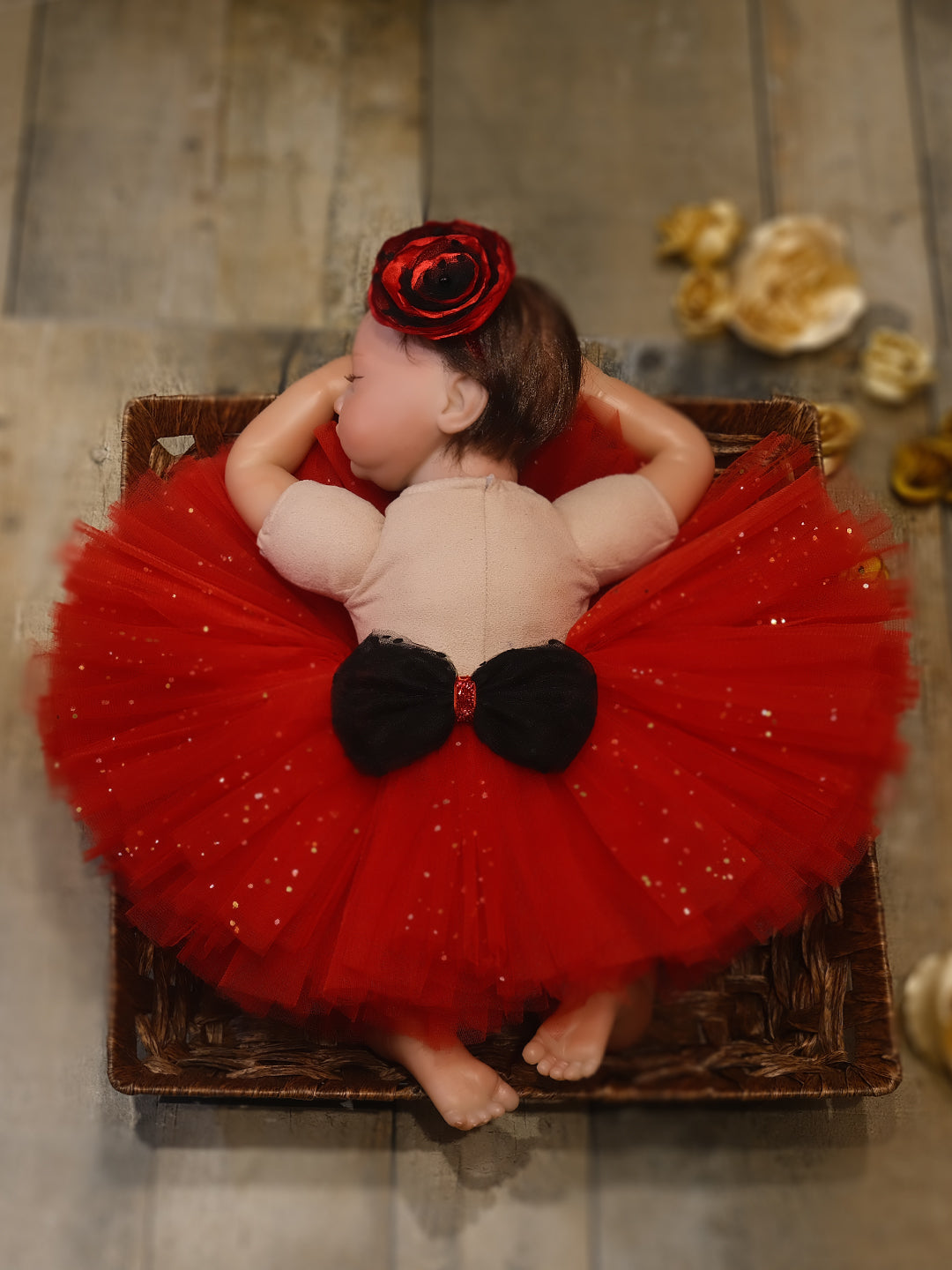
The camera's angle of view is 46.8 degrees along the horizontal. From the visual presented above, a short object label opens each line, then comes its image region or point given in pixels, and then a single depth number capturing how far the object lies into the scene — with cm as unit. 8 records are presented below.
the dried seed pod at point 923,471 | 104
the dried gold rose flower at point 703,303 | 109
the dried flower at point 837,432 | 95
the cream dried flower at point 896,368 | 108
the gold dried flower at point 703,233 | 110
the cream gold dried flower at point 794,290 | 108
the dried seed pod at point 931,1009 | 90
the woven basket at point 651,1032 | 77
